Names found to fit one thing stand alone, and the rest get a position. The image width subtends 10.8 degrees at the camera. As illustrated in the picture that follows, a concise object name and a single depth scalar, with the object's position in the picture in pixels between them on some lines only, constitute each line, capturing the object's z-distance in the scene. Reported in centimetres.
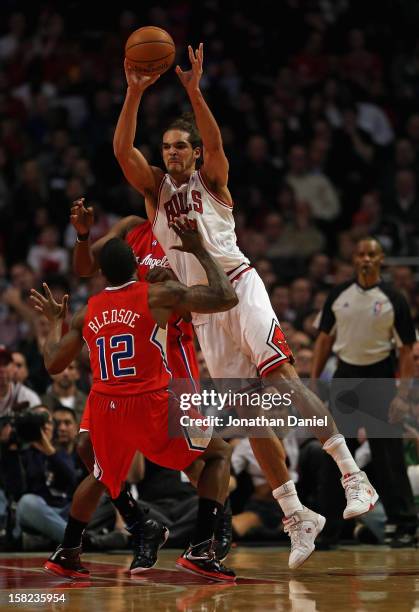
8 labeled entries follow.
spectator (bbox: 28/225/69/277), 2577
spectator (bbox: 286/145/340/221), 2883
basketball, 1367
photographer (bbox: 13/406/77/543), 1732
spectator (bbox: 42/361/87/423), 1987
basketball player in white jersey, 1341
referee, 1810
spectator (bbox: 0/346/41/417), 1885
